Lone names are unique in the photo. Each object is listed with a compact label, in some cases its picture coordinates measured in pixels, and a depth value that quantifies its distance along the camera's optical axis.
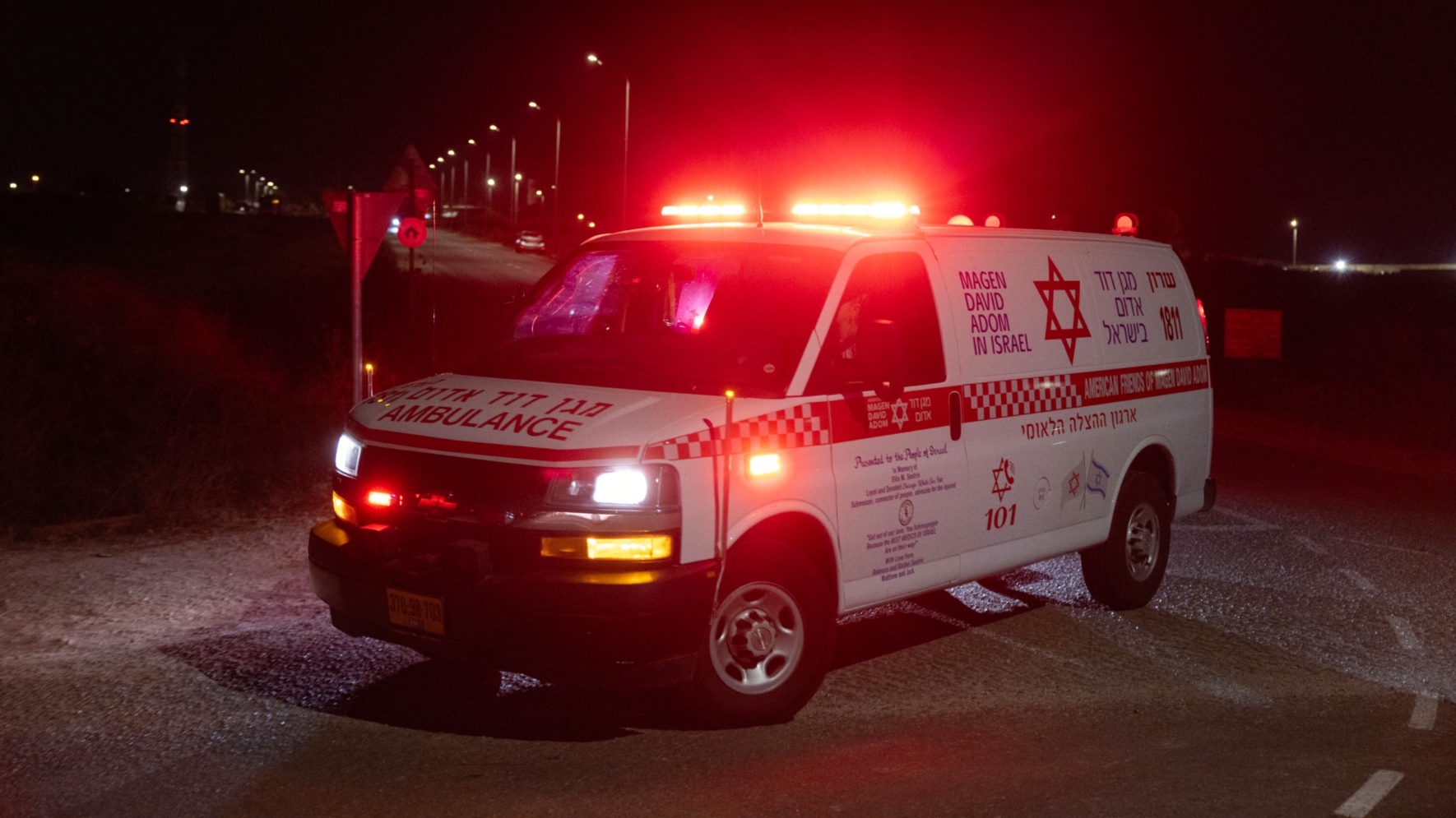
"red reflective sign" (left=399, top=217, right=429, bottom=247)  18.88
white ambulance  5.04
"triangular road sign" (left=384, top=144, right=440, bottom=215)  13.22
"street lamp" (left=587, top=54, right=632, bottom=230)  43.19
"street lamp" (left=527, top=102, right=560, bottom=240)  64.75
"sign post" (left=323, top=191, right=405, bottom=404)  10.98
